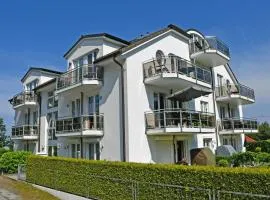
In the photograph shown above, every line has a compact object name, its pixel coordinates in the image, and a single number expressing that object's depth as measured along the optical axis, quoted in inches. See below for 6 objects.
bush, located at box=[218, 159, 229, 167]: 736.8
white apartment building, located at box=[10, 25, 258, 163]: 748.6
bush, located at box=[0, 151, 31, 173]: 1008.9
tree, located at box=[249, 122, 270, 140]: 2291.1
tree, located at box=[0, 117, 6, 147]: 2343.3
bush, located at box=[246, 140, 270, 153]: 1330.0
